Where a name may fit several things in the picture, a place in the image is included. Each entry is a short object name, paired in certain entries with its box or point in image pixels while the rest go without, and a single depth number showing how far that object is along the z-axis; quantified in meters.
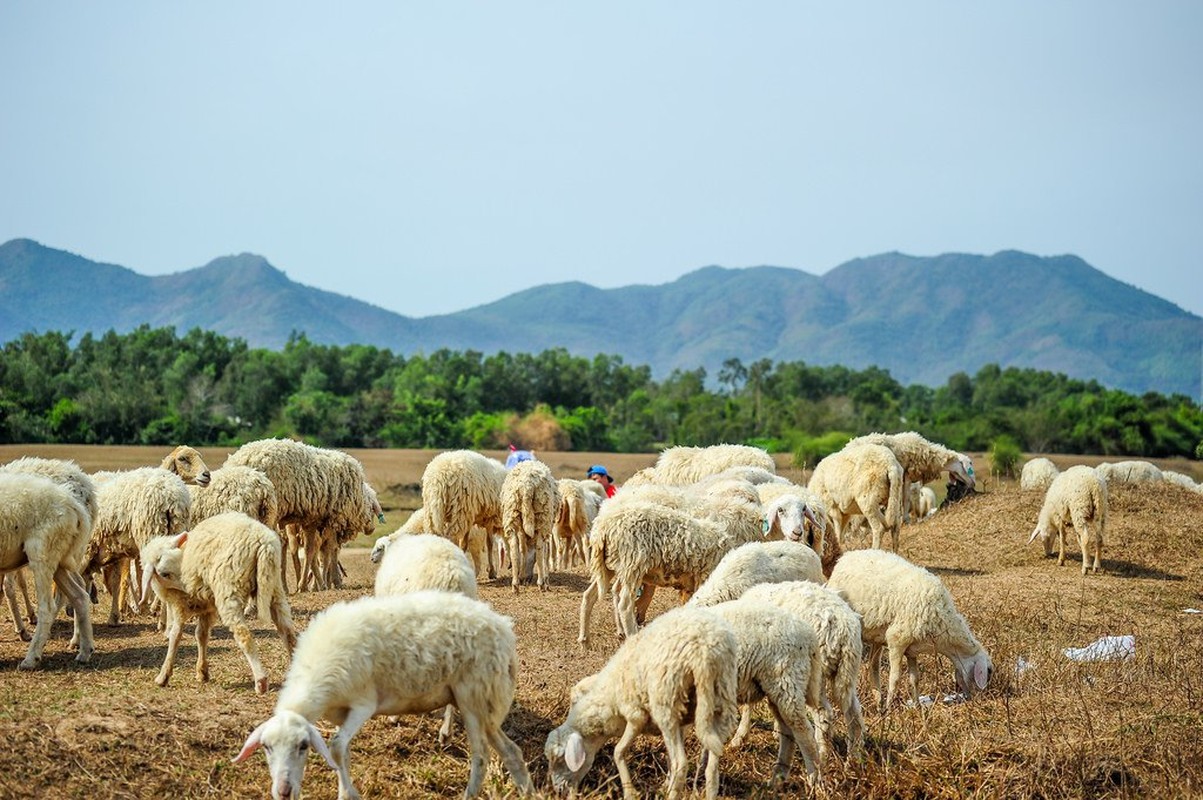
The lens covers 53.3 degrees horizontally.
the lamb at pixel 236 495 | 15.13
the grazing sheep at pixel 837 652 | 9.12
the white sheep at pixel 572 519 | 17.75
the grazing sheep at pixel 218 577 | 10.34
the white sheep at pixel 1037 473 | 27.52
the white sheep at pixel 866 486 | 19.41
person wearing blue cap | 22.70
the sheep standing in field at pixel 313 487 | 17.31
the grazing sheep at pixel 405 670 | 7.70
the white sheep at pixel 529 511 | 16.70
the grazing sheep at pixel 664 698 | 7.98
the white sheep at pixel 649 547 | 12.24
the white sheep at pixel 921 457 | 22.25
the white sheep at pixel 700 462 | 19.30
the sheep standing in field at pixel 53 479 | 12.53
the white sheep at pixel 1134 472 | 26.88
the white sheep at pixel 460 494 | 17.12
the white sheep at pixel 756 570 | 10.59
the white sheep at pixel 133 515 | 13.43
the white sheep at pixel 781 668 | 8.47
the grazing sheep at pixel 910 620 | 10.84
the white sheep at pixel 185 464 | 16.42
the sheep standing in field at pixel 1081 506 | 18.30
